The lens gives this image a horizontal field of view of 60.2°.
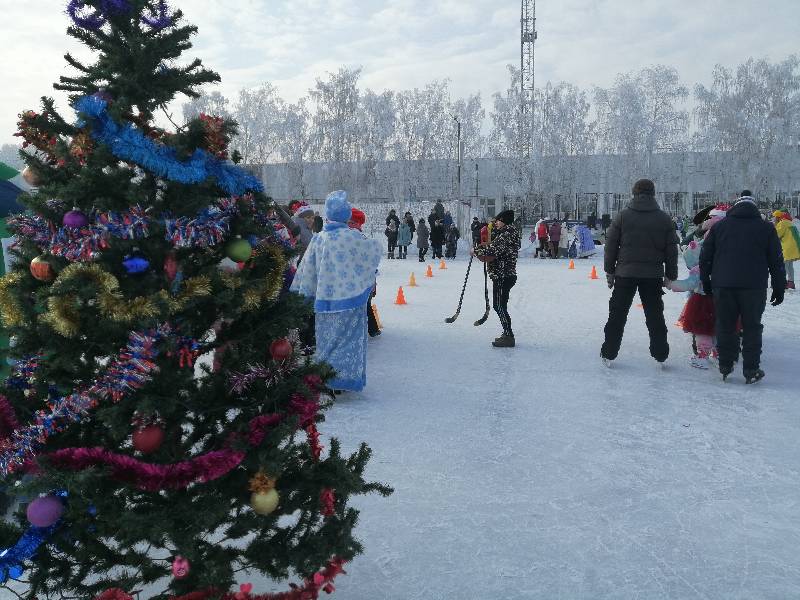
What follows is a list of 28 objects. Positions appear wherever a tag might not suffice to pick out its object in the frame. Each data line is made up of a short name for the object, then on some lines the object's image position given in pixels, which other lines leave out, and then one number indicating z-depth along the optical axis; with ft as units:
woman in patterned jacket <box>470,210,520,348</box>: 23.85
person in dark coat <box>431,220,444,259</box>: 74.08
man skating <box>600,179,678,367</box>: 20.71
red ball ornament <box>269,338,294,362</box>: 7.53
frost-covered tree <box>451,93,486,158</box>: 183.93
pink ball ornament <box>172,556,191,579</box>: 6.88
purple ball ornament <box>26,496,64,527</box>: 6.66
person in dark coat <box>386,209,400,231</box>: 75.87
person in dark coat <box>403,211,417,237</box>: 75.51
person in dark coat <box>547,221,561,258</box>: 75.92
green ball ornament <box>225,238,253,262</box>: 7.13
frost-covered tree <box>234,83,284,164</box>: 178.40
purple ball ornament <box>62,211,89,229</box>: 6.68
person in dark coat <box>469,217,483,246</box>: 71.62
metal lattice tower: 166.09
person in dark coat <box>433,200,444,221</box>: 75.68
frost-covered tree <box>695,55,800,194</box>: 156.46
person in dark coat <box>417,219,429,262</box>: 72.54
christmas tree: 6.70
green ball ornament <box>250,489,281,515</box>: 7.06
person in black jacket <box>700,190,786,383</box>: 19.17
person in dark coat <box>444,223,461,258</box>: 77.82
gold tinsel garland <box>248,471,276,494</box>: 7.11
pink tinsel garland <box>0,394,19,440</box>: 7.02
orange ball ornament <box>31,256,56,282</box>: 6.77
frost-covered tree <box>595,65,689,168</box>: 168.45
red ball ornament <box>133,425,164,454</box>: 6.76
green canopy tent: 11.41
